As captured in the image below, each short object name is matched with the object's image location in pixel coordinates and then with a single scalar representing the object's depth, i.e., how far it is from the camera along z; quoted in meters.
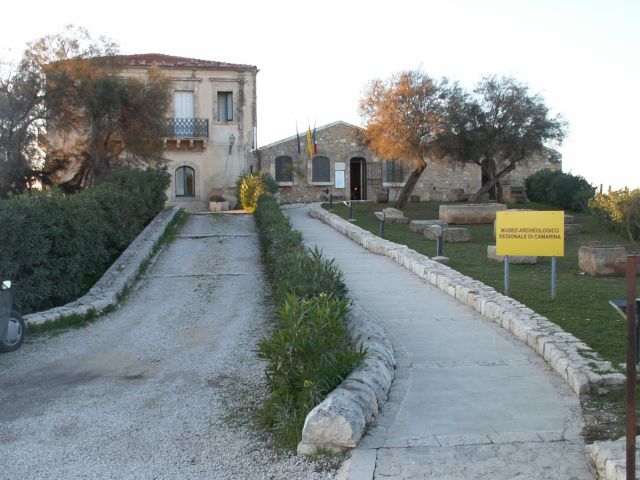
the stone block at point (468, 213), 22.84
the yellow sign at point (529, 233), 9.23
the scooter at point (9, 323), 7.43
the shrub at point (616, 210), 17.94
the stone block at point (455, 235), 17.77
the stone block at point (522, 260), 13.26
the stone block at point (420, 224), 20.27
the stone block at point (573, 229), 20.41
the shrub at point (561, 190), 27.75
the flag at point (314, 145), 37.03
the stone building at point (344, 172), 38.31
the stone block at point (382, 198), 31.30
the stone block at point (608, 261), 11.78
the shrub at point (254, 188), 26.11
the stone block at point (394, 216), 23.62
